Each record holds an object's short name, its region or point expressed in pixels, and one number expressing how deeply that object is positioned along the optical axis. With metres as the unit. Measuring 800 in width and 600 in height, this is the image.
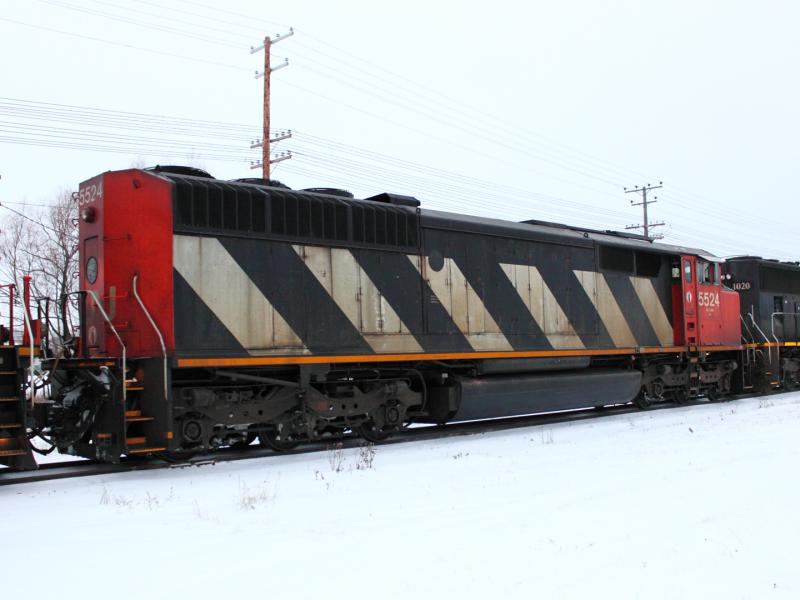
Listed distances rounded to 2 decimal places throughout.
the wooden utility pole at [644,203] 49.41
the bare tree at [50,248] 33.62
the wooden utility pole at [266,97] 22.11
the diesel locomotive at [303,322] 8.72
